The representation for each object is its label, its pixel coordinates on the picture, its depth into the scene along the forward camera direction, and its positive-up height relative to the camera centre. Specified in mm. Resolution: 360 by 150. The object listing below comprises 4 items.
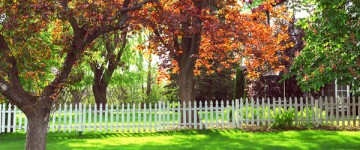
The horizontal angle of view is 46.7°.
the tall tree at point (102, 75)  28027 +1381
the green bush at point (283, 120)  15281 -966
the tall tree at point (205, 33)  15099 +2403
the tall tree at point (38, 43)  7711 +1046
